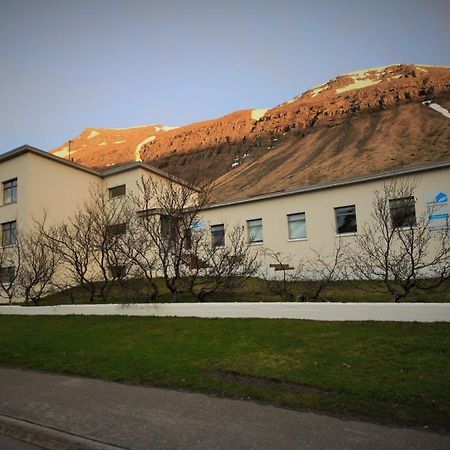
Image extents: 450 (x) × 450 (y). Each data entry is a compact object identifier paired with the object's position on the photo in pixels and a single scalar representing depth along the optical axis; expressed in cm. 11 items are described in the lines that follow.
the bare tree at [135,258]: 1521
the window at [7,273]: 2708
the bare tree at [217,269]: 1482
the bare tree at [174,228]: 1484
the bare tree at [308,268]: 1925
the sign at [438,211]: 1856
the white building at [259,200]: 1975
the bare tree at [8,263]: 2664
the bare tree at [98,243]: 1755
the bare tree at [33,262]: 2034
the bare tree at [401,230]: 1806
